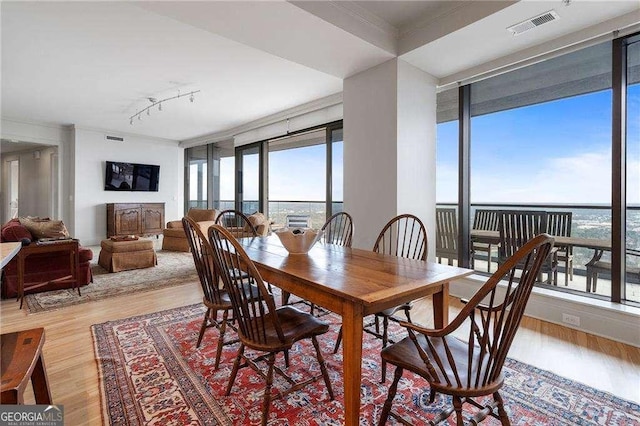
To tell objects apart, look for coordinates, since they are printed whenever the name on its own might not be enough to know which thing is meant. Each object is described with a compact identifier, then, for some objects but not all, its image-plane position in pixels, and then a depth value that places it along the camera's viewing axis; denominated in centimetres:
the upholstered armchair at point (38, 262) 343
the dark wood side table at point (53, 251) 318
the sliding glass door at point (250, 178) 666
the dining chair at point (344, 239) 279
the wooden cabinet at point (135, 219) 716
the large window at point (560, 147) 262
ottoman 452
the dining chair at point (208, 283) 196
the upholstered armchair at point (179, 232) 634
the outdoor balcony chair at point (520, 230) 312
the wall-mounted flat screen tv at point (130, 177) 735
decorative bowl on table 208
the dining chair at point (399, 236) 327
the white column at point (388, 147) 323
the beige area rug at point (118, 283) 334
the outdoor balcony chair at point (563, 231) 304
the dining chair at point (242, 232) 491
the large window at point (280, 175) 503
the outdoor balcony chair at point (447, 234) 376
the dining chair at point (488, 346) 107
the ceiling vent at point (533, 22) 240
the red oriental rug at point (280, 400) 158
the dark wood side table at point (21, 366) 101
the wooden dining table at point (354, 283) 130
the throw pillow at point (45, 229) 366
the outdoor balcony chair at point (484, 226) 349
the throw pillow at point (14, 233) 342
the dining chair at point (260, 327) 145
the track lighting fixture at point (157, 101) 481
